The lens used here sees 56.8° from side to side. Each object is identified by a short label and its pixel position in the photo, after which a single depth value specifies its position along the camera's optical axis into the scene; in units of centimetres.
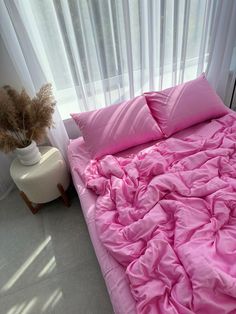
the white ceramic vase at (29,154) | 138
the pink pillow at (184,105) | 153
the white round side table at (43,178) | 140
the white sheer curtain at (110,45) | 129
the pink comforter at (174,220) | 75
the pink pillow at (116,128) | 144
